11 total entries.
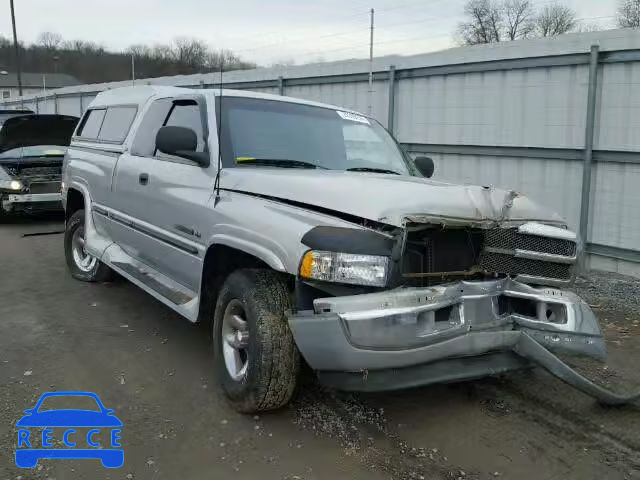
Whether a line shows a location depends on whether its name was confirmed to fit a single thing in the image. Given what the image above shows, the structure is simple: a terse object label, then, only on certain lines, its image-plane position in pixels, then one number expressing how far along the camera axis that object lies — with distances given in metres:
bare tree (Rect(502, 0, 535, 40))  46.17
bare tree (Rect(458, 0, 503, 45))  46.53
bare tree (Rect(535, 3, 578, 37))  43.49
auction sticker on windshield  5.01
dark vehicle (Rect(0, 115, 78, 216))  10.12
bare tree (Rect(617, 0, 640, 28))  32.94
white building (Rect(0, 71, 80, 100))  73.38
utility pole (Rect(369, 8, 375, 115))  9.20
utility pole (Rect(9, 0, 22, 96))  38.44
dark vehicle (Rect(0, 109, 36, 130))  15.73
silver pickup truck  3.02
